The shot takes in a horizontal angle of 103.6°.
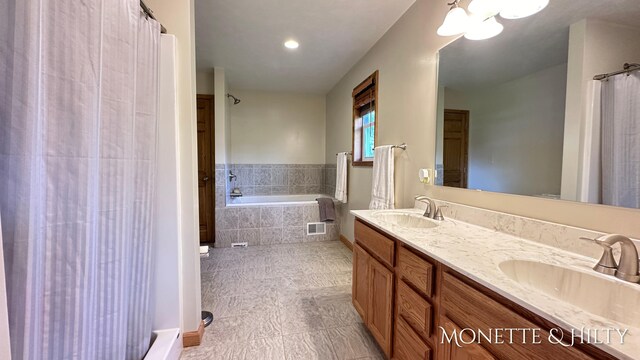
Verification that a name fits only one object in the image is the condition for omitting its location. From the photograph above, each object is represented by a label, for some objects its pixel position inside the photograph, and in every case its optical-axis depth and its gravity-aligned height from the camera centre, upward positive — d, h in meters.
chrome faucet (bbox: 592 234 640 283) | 0.75 -0.26
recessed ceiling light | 2.62 +1.33
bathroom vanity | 0.61 -0.41
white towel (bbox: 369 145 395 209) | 2.25 -0.08
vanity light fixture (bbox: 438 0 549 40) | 1.19 +0.82
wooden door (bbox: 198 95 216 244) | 3.65 +0.02
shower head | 4.06 +1.14
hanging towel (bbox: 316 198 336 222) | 3.80 -0.60
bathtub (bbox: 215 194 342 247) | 3.54 -0.78
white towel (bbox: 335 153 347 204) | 3.48 -0.11
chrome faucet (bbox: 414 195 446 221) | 1.60 -0.25
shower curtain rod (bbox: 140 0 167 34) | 1.23 +0.79
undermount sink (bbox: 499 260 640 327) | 0.71 -0.37
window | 2.75 +0.62
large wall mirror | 0.91 +0.30
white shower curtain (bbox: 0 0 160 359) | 0.63 -0.01
